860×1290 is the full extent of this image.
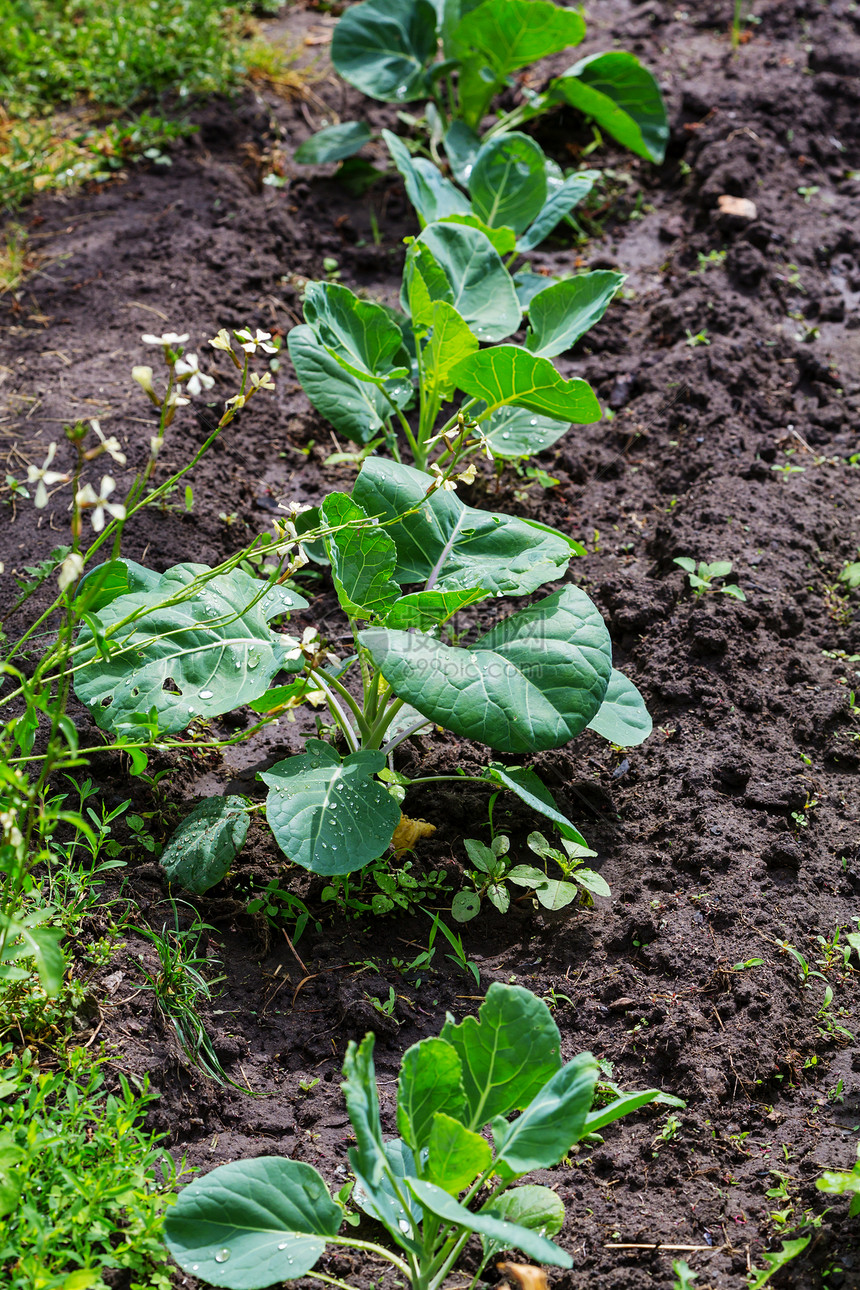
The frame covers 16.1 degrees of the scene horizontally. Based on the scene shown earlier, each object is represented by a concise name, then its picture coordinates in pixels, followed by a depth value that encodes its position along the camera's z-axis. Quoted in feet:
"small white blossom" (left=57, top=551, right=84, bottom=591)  4.66
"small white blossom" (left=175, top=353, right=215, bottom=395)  4.81
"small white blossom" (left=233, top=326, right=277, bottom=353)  4.98
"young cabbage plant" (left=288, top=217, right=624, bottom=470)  5.72
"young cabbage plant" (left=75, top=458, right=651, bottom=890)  5.12
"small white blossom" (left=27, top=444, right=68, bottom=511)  4.70
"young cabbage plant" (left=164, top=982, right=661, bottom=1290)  4.69
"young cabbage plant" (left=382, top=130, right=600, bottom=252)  6.27
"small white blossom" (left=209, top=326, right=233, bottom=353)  4.96
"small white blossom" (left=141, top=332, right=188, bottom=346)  4.80
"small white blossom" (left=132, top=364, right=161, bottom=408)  4.73
